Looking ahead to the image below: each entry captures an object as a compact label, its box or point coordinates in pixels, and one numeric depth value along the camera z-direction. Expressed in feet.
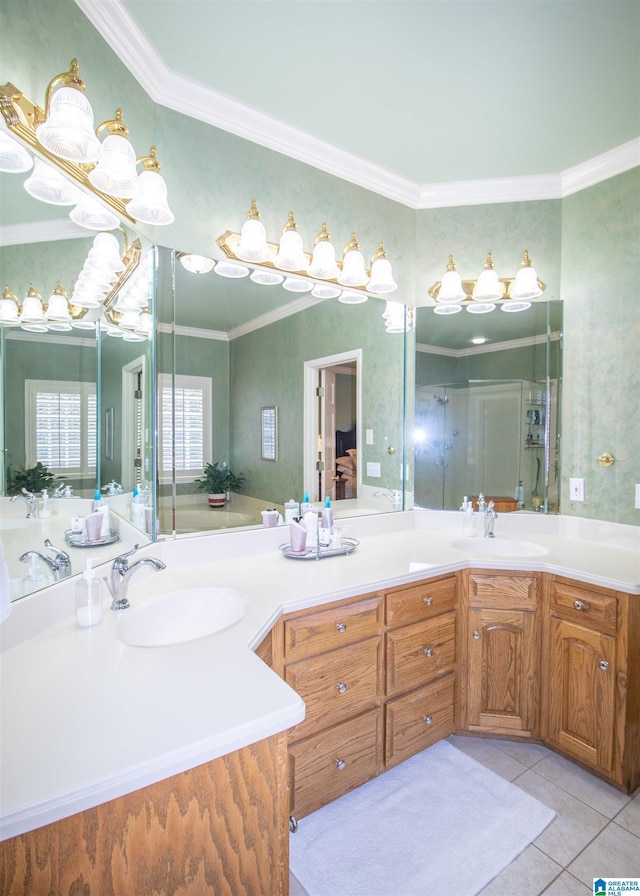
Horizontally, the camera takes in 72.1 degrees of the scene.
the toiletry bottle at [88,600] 3.95
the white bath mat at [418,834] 4.43
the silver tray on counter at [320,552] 6.07
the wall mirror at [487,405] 8.02
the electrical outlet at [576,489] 7.57
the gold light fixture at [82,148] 3.55
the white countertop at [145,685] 2.24
